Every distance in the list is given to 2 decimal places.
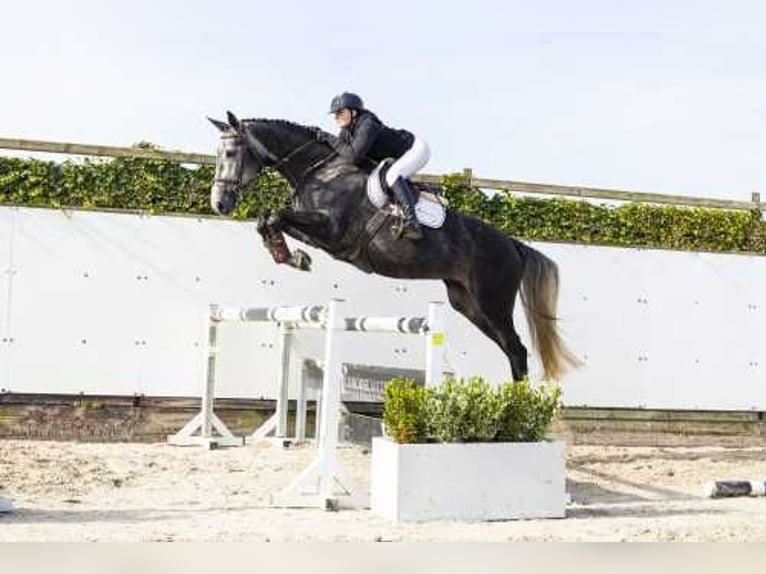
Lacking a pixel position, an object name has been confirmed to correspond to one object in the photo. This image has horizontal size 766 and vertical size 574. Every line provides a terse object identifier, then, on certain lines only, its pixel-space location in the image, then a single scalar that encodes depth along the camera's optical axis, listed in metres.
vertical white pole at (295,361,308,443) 8.32
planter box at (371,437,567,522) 5.38
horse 6.34
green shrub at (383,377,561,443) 5.50
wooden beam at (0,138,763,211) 8.34
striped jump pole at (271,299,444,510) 5.78
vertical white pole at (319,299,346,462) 5.88
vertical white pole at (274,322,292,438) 8.31
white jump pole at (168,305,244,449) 8.09
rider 6.37
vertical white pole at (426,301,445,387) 5.76
